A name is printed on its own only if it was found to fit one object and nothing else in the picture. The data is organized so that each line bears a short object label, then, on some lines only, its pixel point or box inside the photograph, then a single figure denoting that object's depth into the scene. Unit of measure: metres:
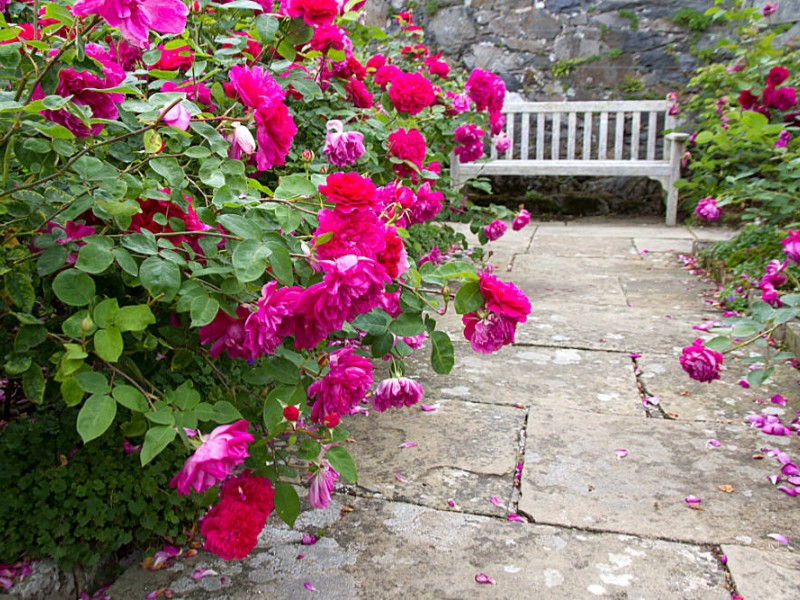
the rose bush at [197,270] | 0.85
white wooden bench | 5.12
